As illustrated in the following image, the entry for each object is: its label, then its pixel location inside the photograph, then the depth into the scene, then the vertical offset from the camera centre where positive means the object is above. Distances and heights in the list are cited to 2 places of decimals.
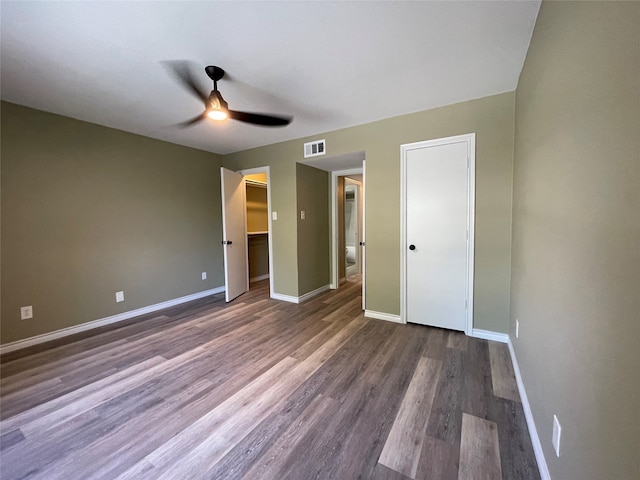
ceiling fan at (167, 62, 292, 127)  1.92 +1.00
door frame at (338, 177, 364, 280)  5.73 +0.18
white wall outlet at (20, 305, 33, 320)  2.61 -0.83
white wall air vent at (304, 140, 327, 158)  3.46 +1.06
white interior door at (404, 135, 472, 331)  2.64 -0.11
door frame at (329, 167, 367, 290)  4.52 -0.04
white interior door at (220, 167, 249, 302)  3.87 -0.10
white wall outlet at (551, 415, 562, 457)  1.05 -0.89
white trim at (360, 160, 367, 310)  3.16 -0.34
